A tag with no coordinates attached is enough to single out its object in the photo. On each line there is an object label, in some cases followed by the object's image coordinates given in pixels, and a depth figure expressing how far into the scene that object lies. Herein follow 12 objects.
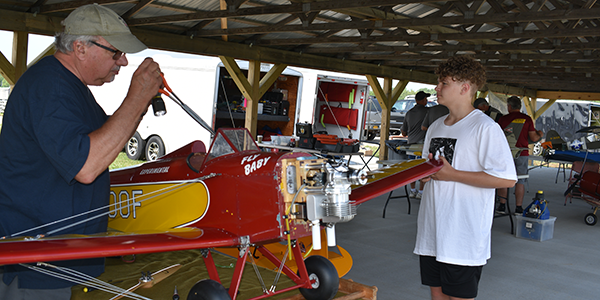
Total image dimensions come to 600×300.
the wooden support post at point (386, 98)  13.26
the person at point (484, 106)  6.88
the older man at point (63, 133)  1.37
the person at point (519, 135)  7.14
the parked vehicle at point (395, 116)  19.28
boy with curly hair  2.21
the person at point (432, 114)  7.17
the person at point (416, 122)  7.99
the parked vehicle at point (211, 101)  10.38
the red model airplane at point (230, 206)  2.14
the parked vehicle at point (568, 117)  22.41
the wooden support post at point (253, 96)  9.54
